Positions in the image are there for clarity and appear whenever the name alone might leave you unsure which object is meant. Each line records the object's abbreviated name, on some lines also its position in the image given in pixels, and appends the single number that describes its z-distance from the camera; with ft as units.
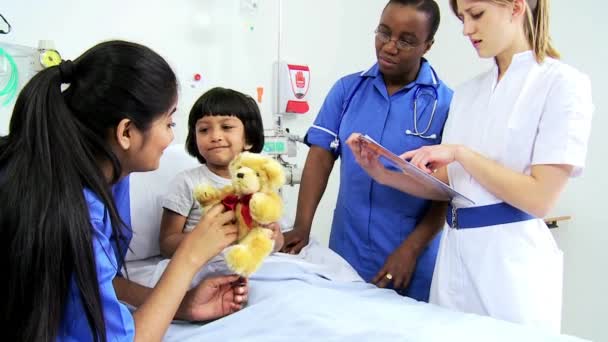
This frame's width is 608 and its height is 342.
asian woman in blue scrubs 2.31
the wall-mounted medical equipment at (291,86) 8.19
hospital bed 2.93
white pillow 4.86
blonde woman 3.26
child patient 4.50
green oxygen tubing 5.41
